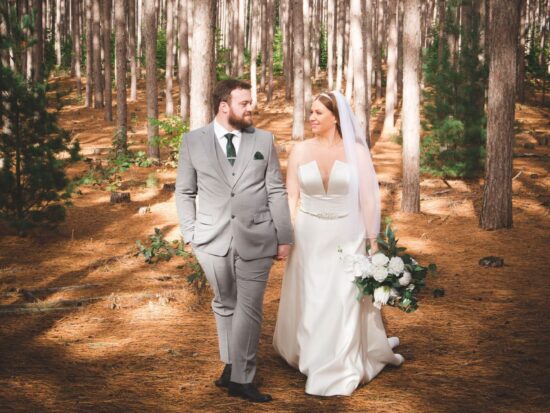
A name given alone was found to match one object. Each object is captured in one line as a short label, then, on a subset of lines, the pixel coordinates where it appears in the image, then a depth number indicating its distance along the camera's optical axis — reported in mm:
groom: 4094
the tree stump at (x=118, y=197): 13539
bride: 4762
